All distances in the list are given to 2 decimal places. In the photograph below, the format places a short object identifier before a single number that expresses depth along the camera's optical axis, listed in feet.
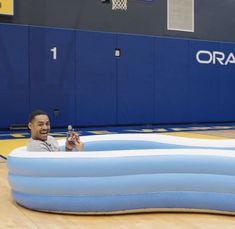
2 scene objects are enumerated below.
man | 11.34
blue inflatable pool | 10.03
